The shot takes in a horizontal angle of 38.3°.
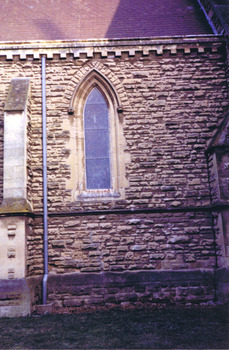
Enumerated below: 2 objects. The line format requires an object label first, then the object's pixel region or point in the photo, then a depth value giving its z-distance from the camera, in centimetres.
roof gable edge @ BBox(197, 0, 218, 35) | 992
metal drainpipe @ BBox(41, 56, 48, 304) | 778
